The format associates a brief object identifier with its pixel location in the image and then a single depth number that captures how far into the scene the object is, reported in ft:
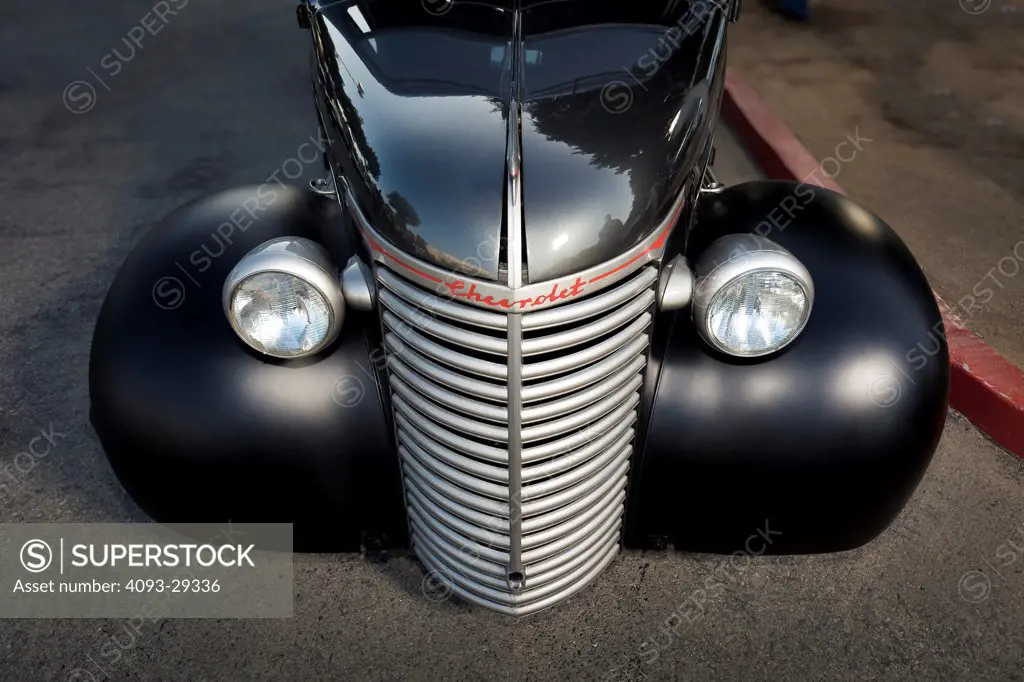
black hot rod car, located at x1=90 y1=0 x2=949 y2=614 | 6.70
